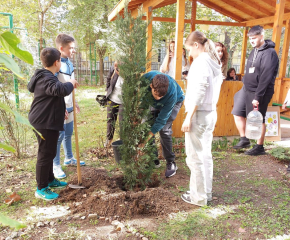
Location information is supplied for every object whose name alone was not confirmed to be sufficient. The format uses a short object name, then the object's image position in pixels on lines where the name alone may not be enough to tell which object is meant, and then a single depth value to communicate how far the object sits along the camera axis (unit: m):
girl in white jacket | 2.62
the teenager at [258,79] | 4.47
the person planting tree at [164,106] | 2.97
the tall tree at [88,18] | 15.40
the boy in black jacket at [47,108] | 2.87
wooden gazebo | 5.11
